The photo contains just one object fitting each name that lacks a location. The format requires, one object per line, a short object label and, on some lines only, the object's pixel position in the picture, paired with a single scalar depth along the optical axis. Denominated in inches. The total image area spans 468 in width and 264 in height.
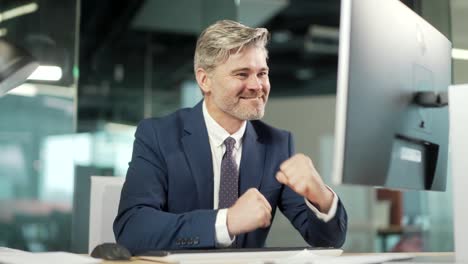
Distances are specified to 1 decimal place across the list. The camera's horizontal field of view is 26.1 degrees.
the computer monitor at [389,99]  70.7
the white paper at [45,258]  70.4
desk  73.0
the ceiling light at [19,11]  147.3
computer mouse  74.0
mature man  86.6
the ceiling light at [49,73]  150.3
